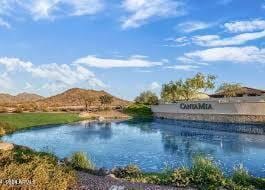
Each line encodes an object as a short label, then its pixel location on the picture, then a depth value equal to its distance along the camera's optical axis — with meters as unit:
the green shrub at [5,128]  27.58
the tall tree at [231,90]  55.20
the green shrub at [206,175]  7.74
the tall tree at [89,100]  67.63
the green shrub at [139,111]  54.64
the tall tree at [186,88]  53.90
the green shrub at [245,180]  8.28
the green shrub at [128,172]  9.17
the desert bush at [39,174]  5.55
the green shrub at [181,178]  7.82
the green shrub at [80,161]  10.22
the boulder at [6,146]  11.46
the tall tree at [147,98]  69.67
